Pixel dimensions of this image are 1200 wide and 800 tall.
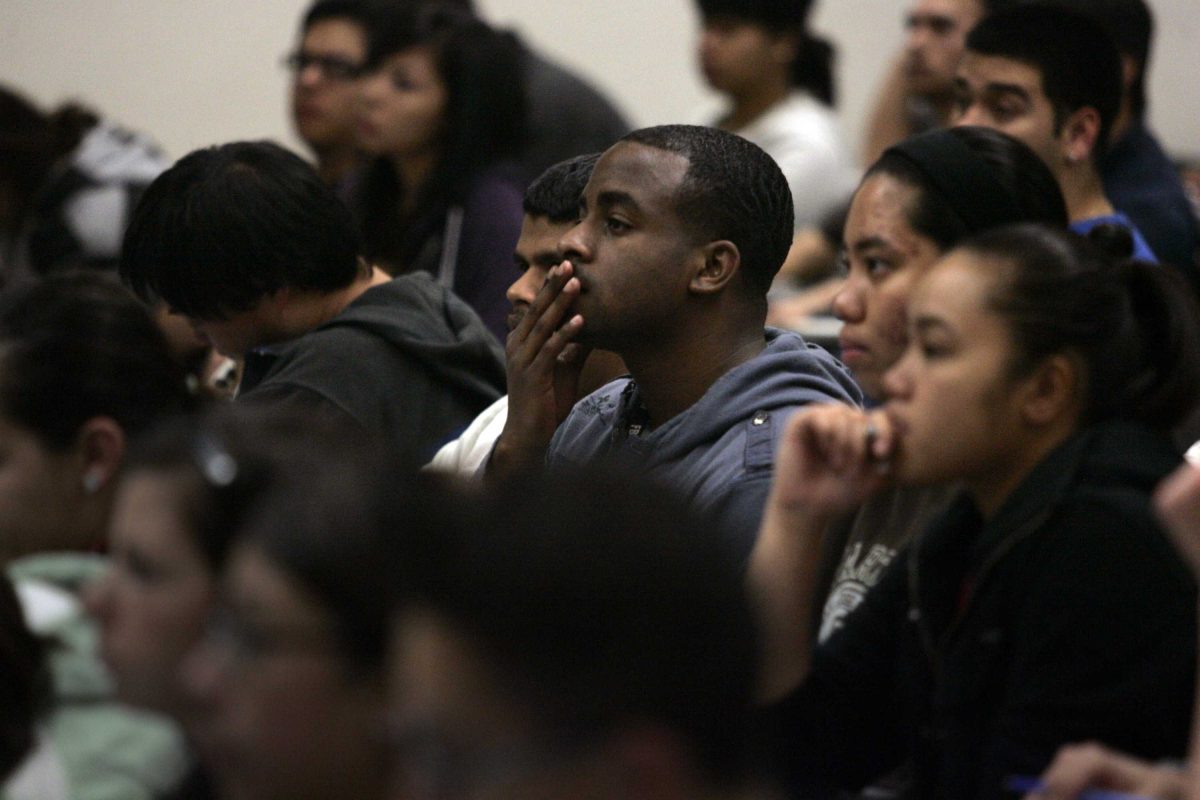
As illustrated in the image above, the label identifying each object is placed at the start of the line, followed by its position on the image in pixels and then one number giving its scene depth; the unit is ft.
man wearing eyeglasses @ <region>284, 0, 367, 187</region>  29.94
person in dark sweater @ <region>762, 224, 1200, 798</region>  10.81
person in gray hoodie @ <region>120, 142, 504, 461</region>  18.45
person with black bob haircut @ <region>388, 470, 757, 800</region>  7.11
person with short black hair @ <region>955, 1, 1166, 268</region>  20.45
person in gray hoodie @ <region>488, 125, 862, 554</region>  15.48
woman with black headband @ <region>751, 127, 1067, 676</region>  14.17
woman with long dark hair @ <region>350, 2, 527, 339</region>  23.81
